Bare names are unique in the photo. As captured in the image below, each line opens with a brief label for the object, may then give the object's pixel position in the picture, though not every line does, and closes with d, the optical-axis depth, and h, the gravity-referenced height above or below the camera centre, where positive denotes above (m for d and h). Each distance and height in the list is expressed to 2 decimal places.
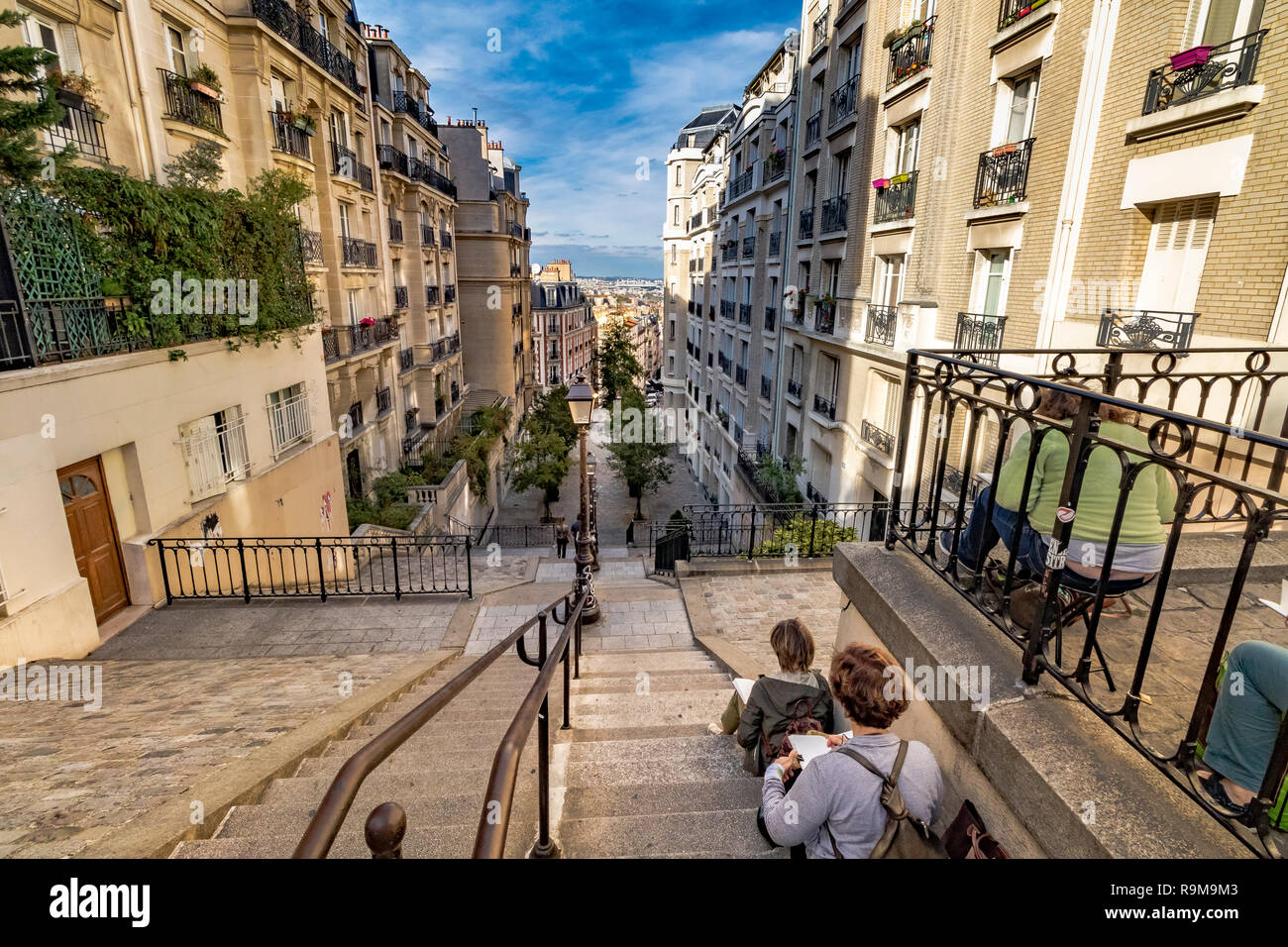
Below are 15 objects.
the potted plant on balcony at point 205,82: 11.78 +4.42
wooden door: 7.20 -2.80
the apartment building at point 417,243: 22.64 +2.77
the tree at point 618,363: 51.34 -4.13
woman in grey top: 2.41 -1.84
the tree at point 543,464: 25.09 -6.35
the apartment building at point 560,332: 56.12 -2.00
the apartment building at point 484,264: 33.31 +2.62
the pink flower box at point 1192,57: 7.54 +3.30
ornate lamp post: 8.43 -3.12
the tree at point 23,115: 5.46 +1.75
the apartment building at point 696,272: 31.95 +2.56
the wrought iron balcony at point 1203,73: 7.12 +3.10
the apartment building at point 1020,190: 7.43 +2.16
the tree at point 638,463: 26.11 -6.40
